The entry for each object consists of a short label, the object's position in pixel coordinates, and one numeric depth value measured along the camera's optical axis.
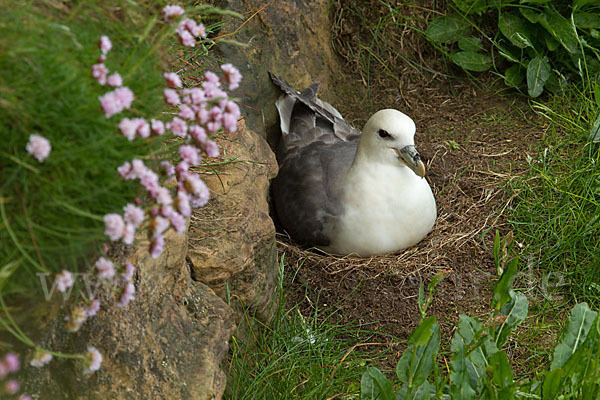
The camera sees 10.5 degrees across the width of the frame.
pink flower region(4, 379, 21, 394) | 3.26
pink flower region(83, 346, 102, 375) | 3.65
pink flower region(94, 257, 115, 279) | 3.57
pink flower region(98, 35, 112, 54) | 3.50
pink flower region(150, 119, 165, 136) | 3.59
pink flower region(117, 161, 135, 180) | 3.45
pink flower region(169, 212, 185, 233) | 3.48
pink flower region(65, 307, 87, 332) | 3.62
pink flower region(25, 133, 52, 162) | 3.22
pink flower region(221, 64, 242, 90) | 4.04
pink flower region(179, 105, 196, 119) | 3.77
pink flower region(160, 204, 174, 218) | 3.43
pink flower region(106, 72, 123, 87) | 3.41
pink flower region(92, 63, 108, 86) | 3.39
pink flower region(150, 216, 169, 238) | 3.42
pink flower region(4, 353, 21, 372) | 3.08
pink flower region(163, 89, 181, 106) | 3.77
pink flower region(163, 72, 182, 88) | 3.91
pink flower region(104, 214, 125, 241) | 3.29
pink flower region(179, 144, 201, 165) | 3.65
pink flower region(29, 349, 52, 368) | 3.57
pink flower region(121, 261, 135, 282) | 3.78
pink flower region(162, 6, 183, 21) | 3.88
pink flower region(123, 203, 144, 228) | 3.39
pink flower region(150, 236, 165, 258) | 3.51
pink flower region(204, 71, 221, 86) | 3.96
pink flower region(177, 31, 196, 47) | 3.98
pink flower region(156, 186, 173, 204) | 3.43
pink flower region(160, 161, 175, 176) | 3.87
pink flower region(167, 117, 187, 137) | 3.71
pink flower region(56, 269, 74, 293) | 3.52
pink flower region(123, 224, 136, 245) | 3.32
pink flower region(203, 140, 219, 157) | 3.72
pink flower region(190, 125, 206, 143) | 3.69
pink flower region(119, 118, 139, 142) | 3.38
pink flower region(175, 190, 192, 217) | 3.48
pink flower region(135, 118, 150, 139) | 3.45
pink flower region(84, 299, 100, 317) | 3.77
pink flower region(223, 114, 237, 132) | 3.73
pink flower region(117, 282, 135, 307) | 3.78
